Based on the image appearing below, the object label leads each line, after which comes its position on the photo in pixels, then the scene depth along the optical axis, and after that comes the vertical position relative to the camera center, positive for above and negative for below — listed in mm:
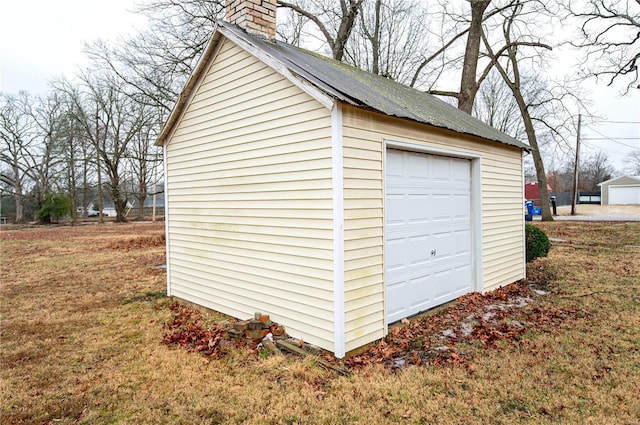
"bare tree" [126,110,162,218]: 19378 +3881
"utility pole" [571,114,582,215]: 25947 +2320
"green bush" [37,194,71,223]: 31828 +193
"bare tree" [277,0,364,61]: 14797 +7814
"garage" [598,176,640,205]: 39469 +1202
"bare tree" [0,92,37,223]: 31188 +6273
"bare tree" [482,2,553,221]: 16047 +6650
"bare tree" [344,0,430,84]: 17688 +8142
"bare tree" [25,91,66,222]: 30781 +5355
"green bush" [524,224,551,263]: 8945 -977
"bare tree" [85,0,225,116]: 12641 +5625
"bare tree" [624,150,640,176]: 57656 +6153
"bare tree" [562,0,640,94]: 15422 +7021
